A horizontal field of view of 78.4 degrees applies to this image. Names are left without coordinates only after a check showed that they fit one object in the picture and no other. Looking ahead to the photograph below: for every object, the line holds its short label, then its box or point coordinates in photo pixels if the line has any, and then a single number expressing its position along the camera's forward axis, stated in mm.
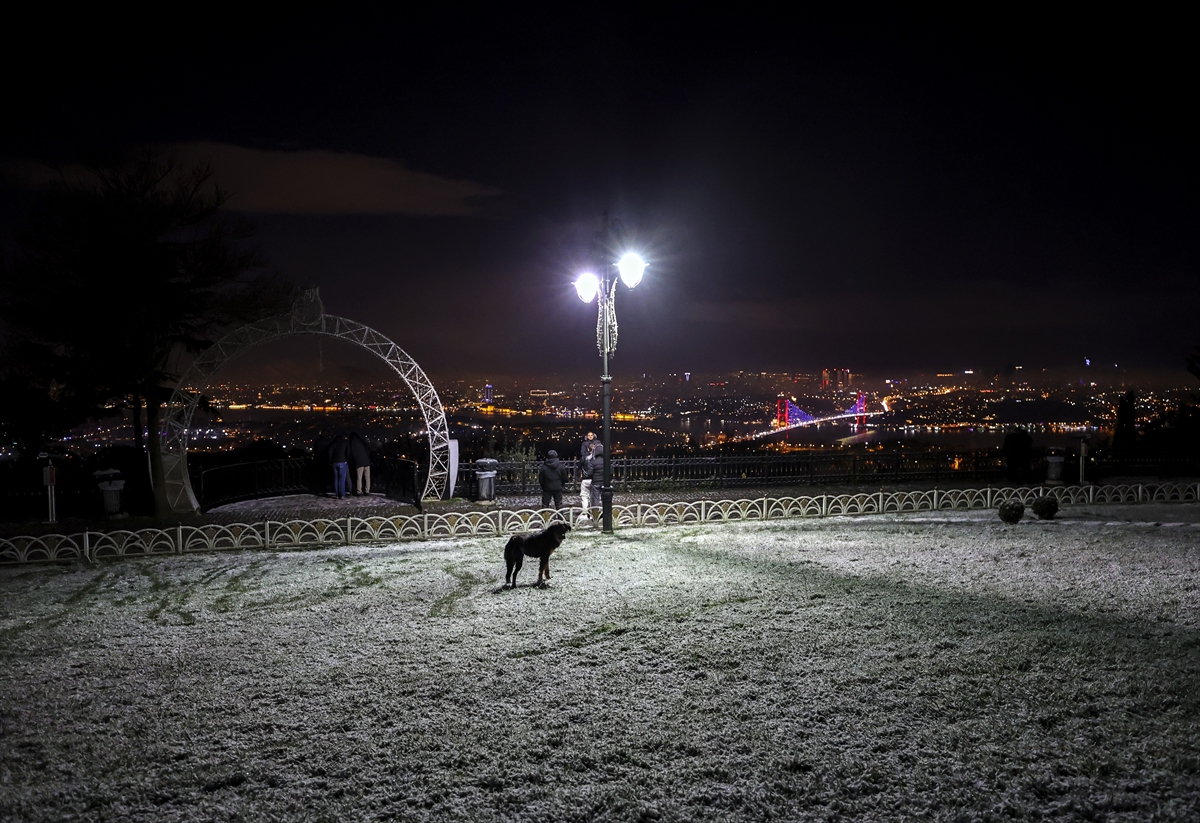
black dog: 9422
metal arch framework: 17047
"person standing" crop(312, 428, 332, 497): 20812
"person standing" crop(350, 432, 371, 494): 20094
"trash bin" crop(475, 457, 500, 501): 19031
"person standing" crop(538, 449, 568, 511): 16203
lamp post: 12781
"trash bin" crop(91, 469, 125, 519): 16656
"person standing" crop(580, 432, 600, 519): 15508
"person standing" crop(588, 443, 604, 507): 16031
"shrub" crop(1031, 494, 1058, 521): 15180
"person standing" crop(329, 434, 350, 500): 19625
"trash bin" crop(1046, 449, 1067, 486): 22391
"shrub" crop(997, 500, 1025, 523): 14477
